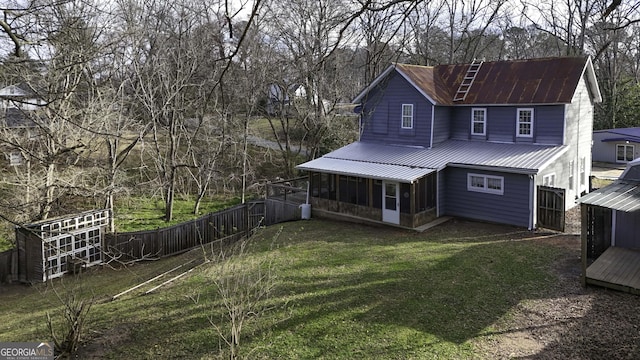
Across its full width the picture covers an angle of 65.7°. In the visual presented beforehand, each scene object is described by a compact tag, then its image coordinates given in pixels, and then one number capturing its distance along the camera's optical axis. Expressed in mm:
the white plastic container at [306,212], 22375
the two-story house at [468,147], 18938
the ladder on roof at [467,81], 22516
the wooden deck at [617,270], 11953
